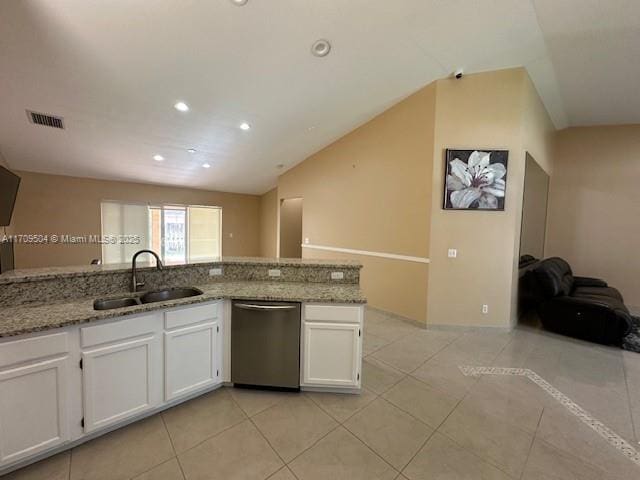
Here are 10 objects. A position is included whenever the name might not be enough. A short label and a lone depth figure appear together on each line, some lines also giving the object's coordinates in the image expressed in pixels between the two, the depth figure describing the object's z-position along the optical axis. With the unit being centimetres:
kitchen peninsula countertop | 153
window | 652
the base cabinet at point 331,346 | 217
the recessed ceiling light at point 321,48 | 269
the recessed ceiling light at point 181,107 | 345
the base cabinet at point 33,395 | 144
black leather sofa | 326
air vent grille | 343
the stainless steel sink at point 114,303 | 189
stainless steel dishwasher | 218
